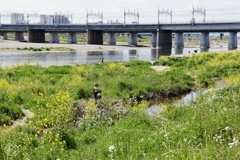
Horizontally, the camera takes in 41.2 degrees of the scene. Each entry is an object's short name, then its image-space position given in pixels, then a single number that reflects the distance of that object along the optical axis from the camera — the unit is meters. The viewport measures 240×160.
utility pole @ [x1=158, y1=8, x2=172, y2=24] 115.16
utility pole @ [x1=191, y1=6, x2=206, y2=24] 111.16
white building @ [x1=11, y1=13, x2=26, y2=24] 169.32
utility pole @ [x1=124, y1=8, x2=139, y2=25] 124.75
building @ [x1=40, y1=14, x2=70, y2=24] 178.00
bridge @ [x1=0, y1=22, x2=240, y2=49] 93.75
